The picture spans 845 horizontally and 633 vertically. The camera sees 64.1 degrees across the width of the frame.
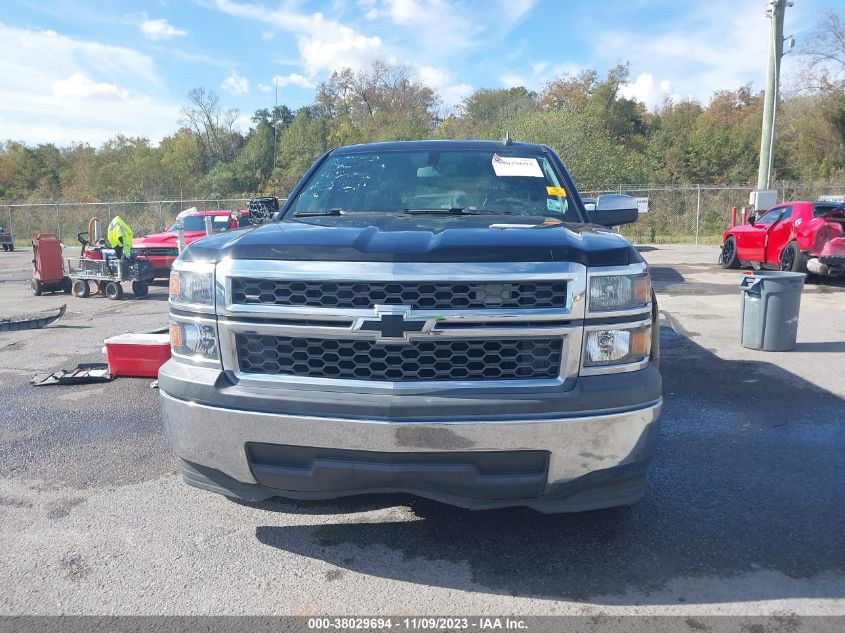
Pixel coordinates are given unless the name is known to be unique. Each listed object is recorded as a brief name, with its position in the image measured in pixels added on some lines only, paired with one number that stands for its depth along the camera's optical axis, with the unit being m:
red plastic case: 5.95
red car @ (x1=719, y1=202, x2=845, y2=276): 11.90
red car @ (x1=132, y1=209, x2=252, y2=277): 14.46
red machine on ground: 13.26
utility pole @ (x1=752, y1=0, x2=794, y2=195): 20.19
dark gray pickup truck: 2.56
